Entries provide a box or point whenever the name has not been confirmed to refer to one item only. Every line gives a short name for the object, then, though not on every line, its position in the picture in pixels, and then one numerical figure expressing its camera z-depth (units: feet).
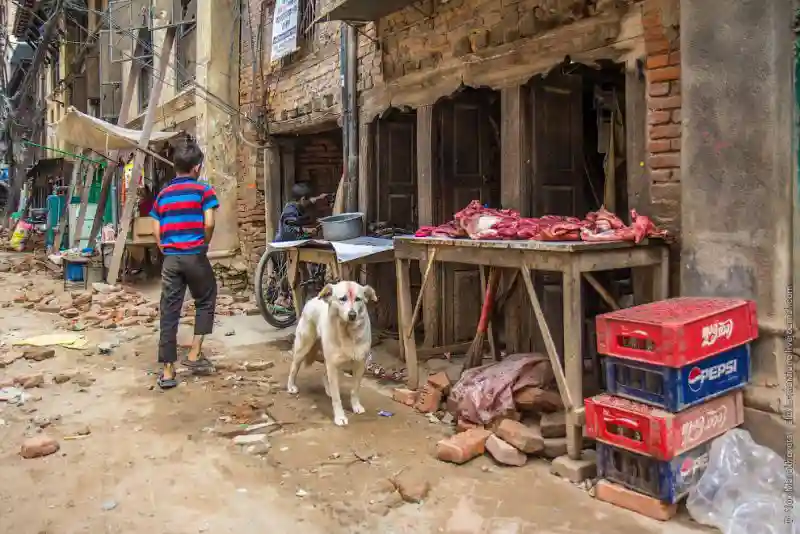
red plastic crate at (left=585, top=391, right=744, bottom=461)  10.77
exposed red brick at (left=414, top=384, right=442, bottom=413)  16.88
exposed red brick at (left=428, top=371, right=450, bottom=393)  17.02
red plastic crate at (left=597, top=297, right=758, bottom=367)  10.90
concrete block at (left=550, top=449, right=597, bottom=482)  12.51
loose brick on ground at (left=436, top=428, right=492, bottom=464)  13.42
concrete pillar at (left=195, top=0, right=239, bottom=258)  36.96
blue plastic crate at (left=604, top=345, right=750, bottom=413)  10.93
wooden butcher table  13.08
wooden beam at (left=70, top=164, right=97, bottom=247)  46.52
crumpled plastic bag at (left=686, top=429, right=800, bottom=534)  10.12
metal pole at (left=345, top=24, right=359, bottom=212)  25.99
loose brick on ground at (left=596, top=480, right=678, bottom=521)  10.87
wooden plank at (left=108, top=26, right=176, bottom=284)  36.86
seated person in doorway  27.61
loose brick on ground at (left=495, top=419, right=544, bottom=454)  13.52
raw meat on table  13.92
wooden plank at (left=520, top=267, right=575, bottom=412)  13.30
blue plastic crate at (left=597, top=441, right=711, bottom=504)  10.83
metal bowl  23.68
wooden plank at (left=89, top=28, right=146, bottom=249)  41.73
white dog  15.89
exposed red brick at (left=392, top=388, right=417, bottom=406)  17.53
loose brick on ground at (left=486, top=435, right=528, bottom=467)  13.30
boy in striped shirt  19.26
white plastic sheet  20.45
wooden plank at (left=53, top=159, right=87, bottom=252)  52.01
